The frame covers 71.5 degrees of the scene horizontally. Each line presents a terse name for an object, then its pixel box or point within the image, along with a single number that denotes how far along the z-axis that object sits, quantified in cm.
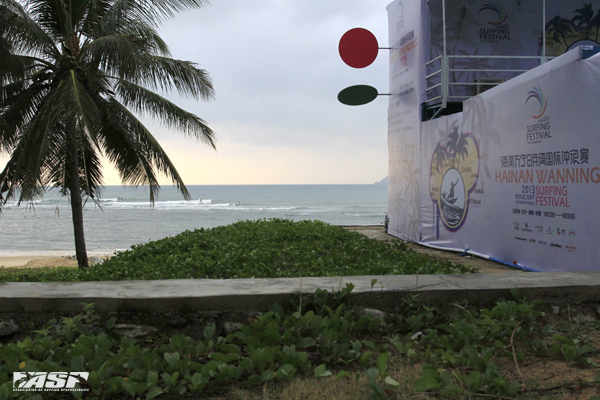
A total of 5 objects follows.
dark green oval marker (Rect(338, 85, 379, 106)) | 966
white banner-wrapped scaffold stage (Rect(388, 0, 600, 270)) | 501
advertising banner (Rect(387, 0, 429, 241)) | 878
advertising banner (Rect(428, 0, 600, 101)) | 911
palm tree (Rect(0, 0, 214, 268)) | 723
